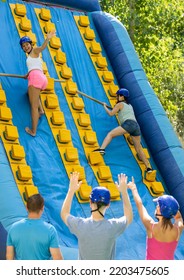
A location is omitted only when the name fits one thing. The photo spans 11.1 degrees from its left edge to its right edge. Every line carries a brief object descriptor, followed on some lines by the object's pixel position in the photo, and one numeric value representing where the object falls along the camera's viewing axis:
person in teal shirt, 6.39
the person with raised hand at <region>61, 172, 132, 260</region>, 6.48
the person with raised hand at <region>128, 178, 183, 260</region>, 6.65
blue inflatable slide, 10.54
